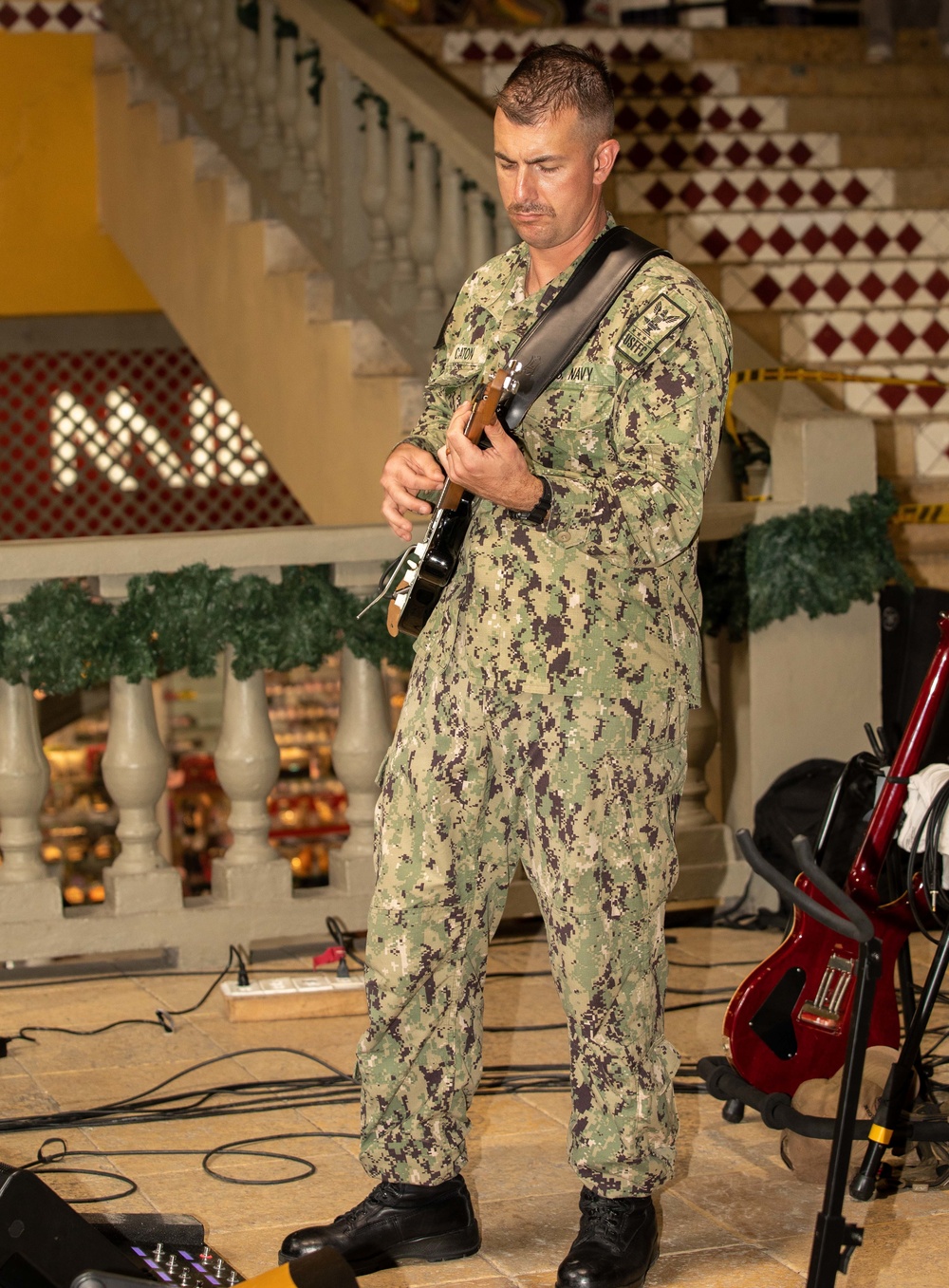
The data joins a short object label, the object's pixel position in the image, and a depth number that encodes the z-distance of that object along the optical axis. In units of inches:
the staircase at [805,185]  296.4
